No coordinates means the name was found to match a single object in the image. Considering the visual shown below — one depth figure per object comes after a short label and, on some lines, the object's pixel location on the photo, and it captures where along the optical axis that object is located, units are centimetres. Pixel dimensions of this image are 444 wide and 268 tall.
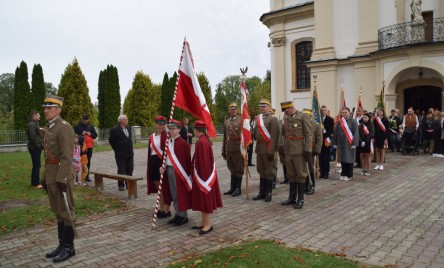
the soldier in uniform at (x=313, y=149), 904
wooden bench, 860
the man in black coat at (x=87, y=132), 1101
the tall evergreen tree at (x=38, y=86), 2597
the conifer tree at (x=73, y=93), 2914
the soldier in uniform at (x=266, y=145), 820
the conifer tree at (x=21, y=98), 2478
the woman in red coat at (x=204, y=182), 610
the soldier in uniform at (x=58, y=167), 511
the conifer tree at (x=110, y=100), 3053
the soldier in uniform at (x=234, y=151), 895
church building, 1883
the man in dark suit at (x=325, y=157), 1127
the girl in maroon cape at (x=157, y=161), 712
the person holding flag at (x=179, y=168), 631
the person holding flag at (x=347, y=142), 1074
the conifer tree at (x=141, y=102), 3403
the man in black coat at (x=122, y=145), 973
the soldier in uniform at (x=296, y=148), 763
